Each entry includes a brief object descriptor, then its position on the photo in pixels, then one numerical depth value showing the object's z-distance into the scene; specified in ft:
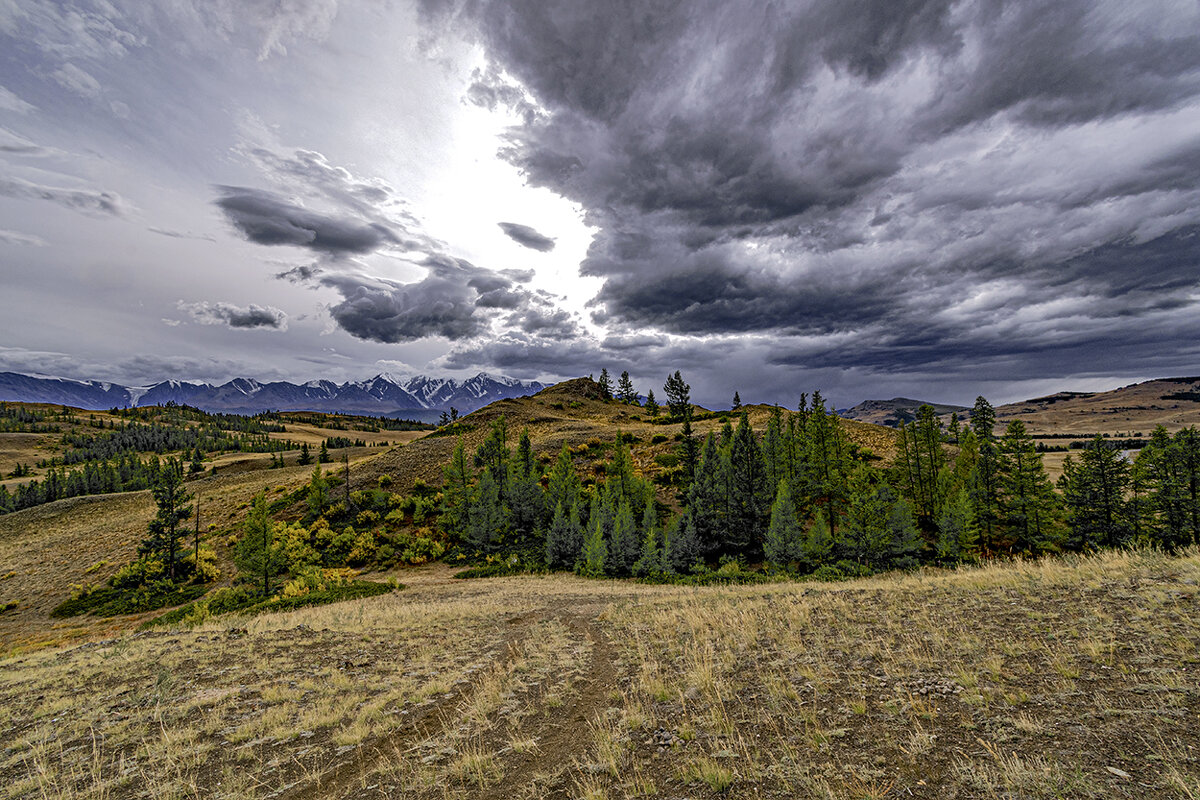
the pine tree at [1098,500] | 117.70
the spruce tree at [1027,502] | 121.08
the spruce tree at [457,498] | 164.45
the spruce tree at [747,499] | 137.80
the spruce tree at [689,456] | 174.58
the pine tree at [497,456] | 177.97
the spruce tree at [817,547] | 114.42
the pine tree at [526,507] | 160.35
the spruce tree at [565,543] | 135.54
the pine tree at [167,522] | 147.54
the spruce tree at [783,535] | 114.83
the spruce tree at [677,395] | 322.75
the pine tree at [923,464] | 146.72
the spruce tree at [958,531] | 115.34
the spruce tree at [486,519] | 152.35
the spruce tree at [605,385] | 428.27
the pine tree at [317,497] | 182.29
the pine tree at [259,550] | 112.78
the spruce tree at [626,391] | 461.37
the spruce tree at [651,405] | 366.53
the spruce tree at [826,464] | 138.82
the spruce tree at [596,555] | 121.90
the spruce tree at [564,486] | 153.07
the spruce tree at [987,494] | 131.34
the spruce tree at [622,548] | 122.42
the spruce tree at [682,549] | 121.70
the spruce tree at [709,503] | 137.90
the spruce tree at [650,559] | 117.70
